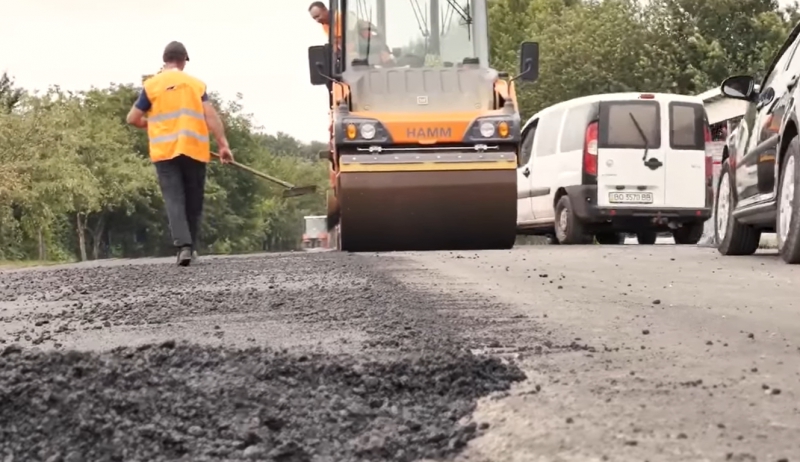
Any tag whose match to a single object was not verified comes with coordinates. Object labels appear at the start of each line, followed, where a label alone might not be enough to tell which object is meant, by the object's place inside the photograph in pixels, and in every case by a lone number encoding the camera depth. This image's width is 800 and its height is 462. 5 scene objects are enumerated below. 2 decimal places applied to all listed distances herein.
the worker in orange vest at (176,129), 11.10
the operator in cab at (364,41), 13.86
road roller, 12.66
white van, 16.73
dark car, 9.39
